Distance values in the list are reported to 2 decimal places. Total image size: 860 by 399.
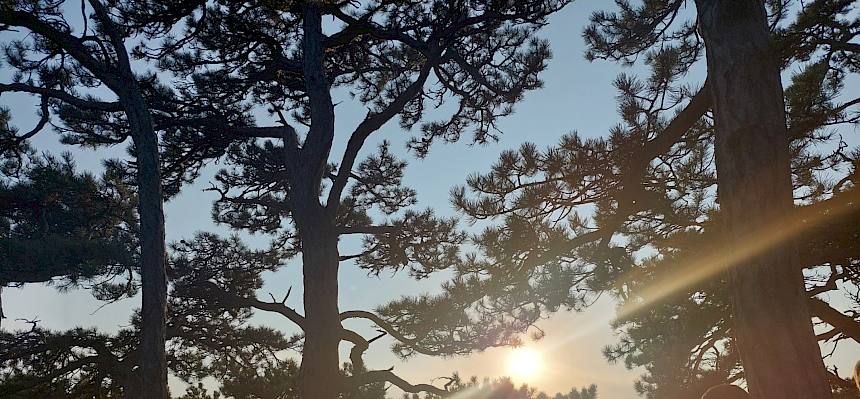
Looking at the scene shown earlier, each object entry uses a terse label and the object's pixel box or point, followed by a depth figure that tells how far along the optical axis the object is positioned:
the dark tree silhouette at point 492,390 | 8.52
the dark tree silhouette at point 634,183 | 5.38
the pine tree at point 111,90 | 6.74
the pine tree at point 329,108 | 7.67
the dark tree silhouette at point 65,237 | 8.85
